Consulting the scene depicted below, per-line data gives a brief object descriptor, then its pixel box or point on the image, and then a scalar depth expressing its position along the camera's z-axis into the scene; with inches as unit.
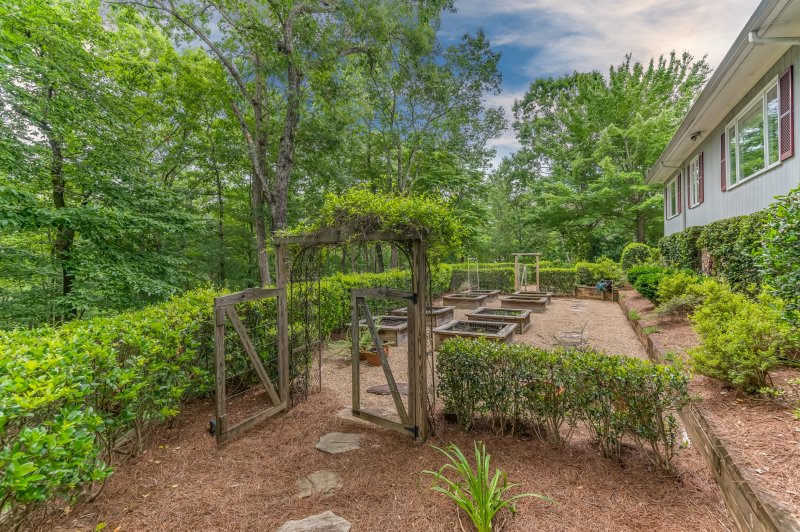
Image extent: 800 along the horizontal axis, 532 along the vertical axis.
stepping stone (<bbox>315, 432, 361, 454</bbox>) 135.8
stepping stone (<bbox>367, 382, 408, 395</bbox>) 190.3
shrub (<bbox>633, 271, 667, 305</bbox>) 339.6
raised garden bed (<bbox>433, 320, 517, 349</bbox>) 275.6
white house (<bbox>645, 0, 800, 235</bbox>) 175.5
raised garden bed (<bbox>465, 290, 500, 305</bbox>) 530.7
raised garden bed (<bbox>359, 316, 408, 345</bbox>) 297.9
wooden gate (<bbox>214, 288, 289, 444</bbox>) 135.4
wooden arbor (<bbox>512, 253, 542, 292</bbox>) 582.4
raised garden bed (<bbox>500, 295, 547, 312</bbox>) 449.1
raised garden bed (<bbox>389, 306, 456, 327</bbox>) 364.5
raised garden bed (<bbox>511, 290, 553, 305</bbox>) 501.4
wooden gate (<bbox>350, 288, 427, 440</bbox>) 133.5
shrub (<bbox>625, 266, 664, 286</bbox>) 405.9
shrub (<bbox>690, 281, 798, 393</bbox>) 123.1
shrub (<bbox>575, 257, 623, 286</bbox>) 533.2
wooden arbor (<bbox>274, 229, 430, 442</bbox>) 133.0
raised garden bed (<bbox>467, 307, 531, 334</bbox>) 342.6
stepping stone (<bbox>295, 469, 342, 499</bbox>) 111.0
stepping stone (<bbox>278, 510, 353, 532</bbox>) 93.0
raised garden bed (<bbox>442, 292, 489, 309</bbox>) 478.3
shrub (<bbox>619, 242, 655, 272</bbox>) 577.1
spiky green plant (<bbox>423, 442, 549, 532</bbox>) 85.6
